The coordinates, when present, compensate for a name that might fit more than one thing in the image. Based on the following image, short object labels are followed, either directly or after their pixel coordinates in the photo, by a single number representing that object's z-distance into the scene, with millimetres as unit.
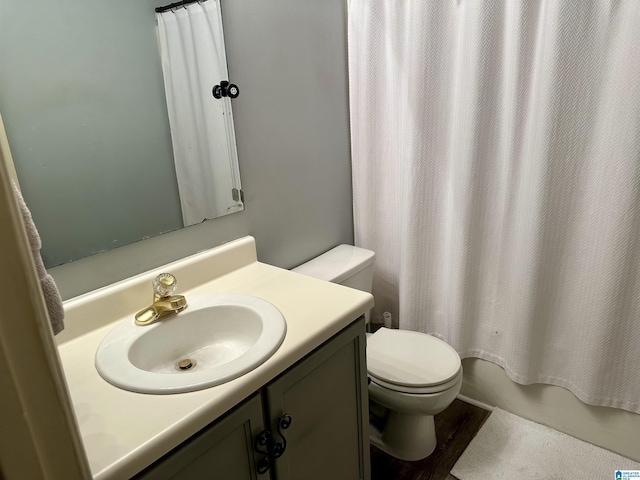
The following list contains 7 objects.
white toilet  1569
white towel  607
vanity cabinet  872
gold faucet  1176
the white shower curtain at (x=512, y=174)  1405
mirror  1026
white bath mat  1650
